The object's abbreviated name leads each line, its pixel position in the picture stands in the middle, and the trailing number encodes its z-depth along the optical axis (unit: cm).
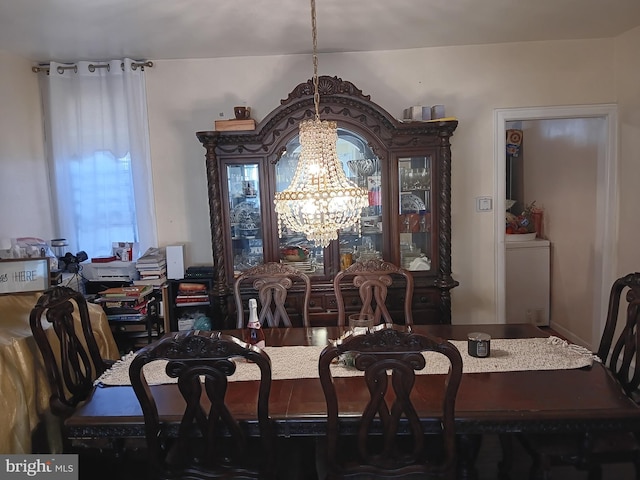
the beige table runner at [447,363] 181
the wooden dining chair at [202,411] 135
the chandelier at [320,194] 189
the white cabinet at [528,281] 416
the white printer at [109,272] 324
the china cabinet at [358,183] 297
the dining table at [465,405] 147
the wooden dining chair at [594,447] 164
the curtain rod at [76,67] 329
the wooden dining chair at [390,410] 133
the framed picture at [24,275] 243
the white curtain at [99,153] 332
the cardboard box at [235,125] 306
